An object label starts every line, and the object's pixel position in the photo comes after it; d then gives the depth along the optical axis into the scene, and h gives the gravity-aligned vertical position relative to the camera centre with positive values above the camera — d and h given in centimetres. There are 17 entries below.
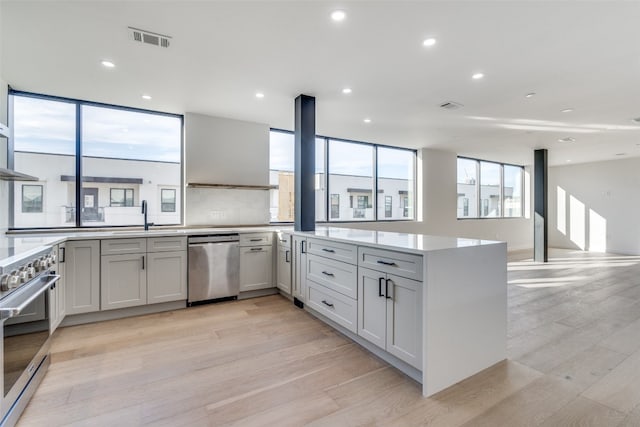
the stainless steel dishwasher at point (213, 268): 378 -71
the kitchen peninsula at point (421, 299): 201 -65
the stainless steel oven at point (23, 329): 156 -70
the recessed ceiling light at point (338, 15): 222 +150
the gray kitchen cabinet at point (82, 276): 312 -67
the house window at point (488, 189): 833 +77
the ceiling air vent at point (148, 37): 247 +149
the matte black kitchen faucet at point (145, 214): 397 -2
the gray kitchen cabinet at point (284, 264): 395 -69
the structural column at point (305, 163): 395 +68
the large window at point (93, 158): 373 +74
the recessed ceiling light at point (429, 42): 255 +149
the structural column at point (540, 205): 693 +23
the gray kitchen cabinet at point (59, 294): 271 -78
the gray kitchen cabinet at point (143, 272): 331 -70
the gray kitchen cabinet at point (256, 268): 411 -76
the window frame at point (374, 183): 607 +70
